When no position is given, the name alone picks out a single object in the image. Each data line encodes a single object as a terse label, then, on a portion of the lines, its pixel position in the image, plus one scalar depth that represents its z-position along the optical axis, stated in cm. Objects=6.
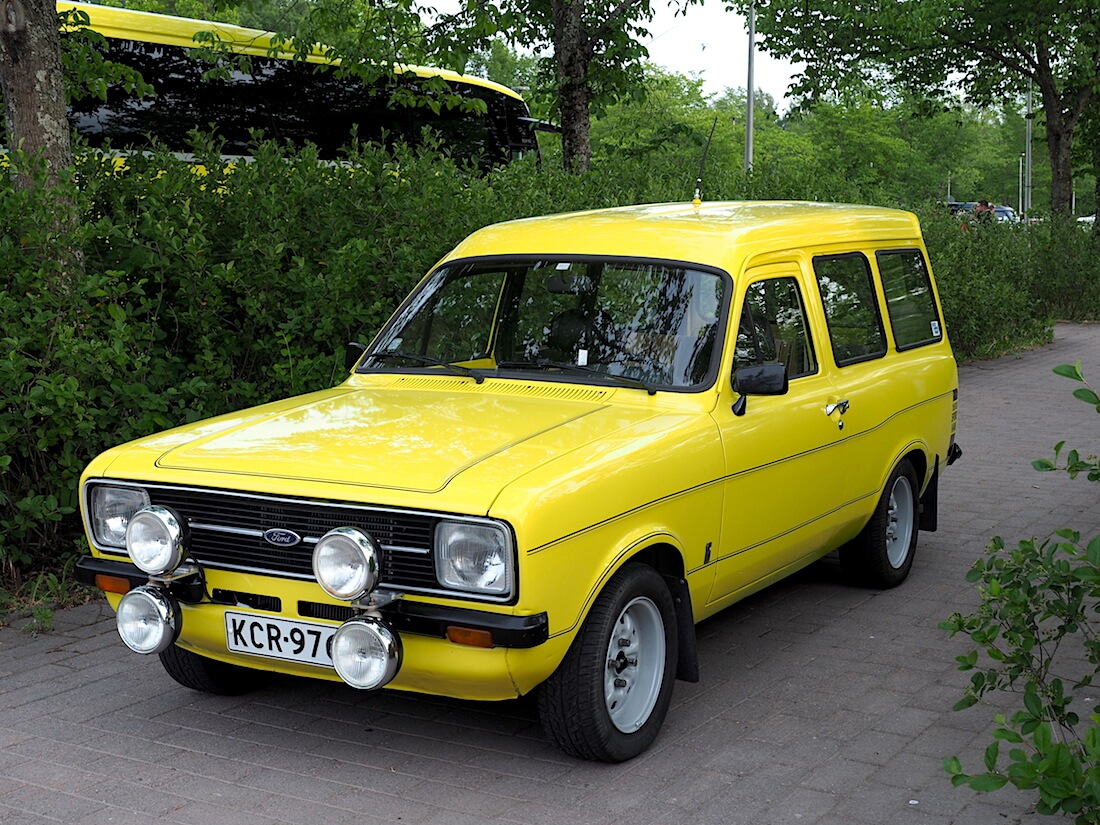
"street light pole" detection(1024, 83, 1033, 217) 4500
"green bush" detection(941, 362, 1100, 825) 313
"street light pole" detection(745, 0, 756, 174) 3832
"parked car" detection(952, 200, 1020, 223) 1964
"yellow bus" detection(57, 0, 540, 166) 1378
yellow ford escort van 418
